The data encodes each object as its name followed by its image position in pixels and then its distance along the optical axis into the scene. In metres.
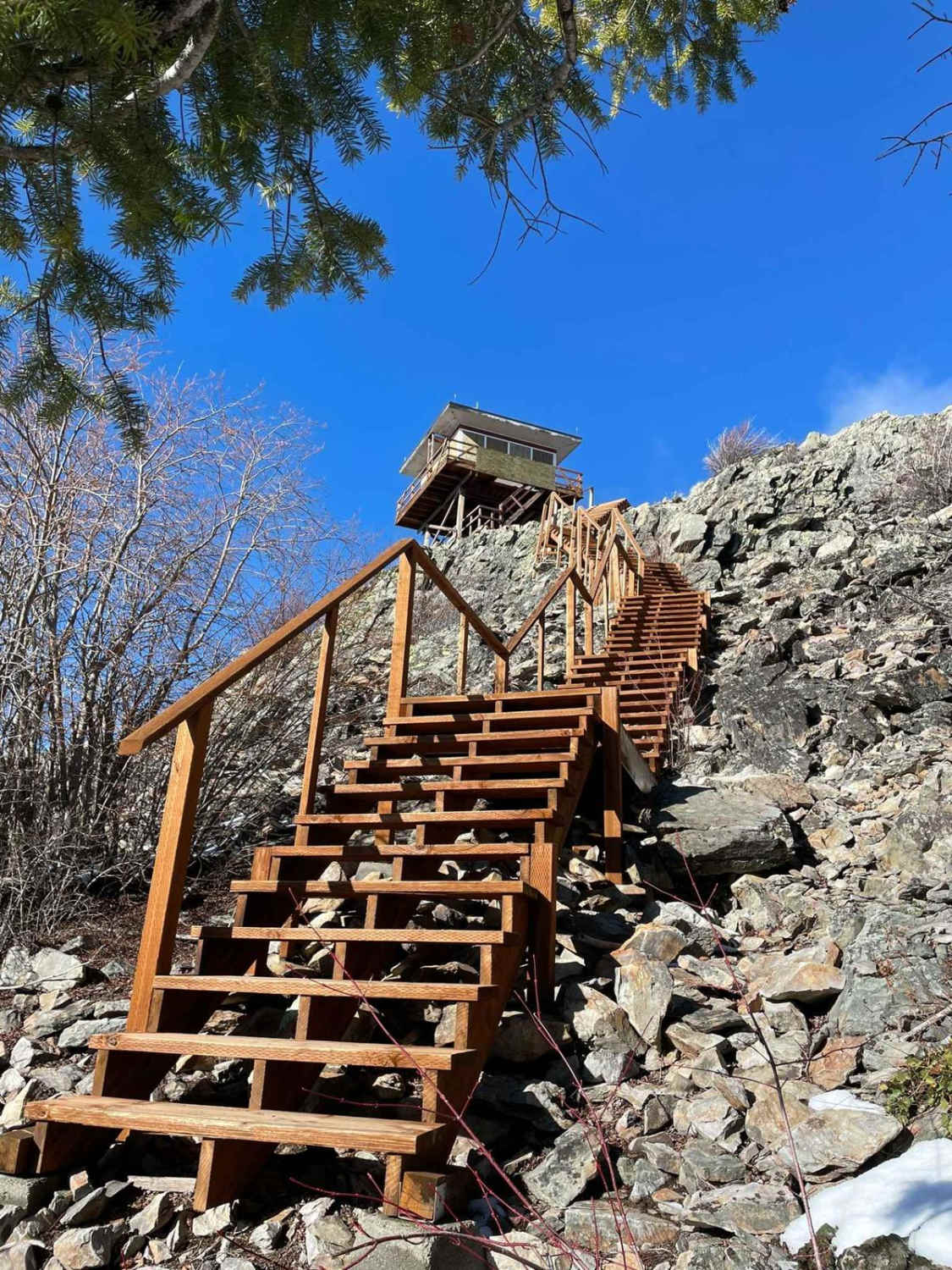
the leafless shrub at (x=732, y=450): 22.81
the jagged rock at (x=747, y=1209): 2.24
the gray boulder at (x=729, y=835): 4.88
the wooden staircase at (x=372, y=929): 2.61
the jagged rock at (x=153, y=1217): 2.57
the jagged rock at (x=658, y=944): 3.92
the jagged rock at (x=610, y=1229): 2.28
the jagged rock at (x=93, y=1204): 2.62
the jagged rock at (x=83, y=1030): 3.56
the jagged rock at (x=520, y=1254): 2.22
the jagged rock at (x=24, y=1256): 2.42
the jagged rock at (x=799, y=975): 3.43
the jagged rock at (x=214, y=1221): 2.55
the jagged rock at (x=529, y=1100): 3.02
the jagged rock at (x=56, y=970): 4.05
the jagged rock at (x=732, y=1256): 2.04
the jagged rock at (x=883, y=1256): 1.88
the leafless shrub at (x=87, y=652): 4.72
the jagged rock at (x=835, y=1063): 2.91
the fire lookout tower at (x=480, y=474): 25.70
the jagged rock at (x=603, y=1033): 3.24
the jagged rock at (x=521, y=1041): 3.36
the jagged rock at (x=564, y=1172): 2.59
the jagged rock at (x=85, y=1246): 2.45
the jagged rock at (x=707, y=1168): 2.54
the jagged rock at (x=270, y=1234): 2.48
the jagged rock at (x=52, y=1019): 3.67
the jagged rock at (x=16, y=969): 4.11
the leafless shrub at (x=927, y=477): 11.98
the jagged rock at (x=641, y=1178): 2.57
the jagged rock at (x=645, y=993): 3.38
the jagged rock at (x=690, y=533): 15.08
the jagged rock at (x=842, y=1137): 2.42
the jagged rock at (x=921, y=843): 4.57
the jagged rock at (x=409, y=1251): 2.05
